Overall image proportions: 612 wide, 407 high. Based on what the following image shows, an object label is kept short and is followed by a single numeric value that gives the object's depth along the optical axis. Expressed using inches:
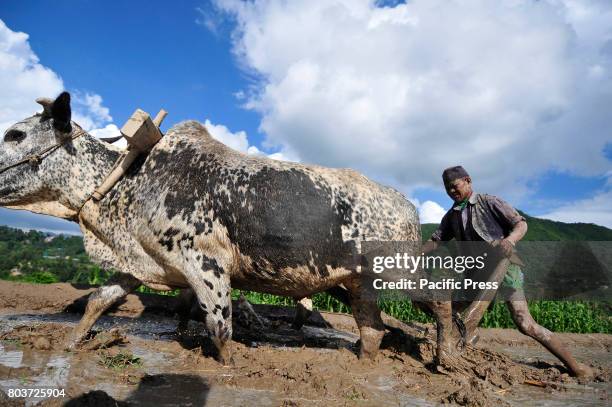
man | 177.9
